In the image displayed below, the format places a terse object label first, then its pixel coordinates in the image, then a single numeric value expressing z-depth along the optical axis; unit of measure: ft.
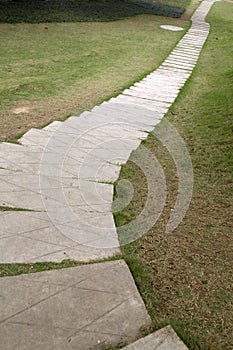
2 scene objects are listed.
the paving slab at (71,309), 7.30
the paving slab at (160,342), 7.34
